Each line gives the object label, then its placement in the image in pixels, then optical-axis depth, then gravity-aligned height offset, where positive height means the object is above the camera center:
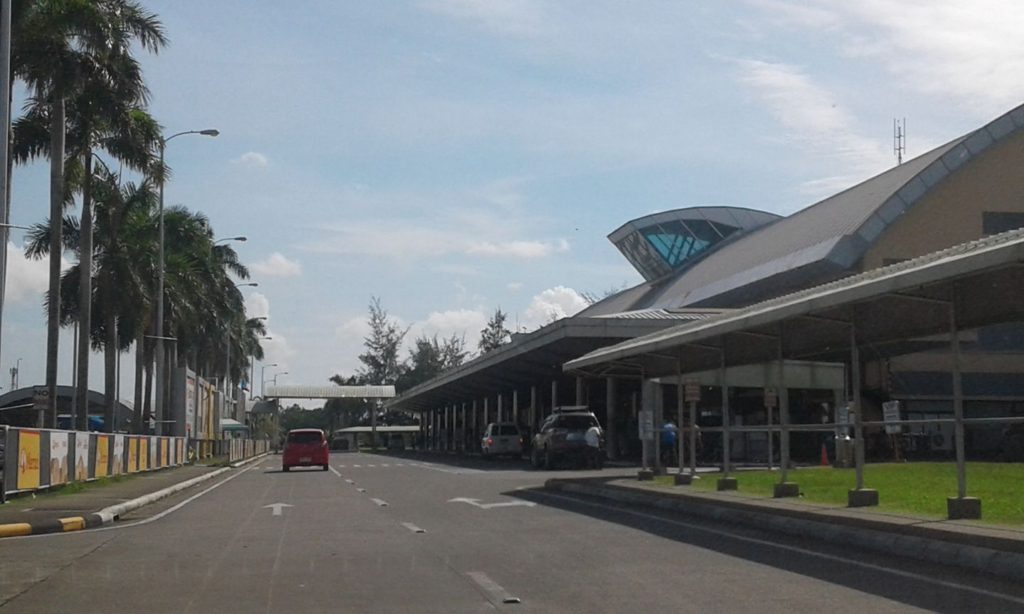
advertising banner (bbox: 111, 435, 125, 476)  35.16 -1.22
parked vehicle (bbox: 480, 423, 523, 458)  54.19 -1.24
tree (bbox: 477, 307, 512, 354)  152.12 +10.18
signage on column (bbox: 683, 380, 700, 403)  25.89 +0.46
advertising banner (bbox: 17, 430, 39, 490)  23.73 -0.94
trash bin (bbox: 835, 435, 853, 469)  29.66 -1.04
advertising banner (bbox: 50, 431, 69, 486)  26.81 -1.03
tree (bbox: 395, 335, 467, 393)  151.50 +6.68
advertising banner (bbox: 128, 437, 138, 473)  37.62 -1.31
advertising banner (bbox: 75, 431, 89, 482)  29.50 -1.07
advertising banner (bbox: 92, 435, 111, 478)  32.34 -1.15
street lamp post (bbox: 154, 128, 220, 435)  47.52 +3.71
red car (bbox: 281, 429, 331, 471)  44.22 -1.32
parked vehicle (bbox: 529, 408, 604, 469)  39.84 -0.89
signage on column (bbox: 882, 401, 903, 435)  17.41 +0.02
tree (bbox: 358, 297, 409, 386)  154.50 +7.17
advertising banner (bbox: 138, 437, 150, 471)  40.04 -1.37
